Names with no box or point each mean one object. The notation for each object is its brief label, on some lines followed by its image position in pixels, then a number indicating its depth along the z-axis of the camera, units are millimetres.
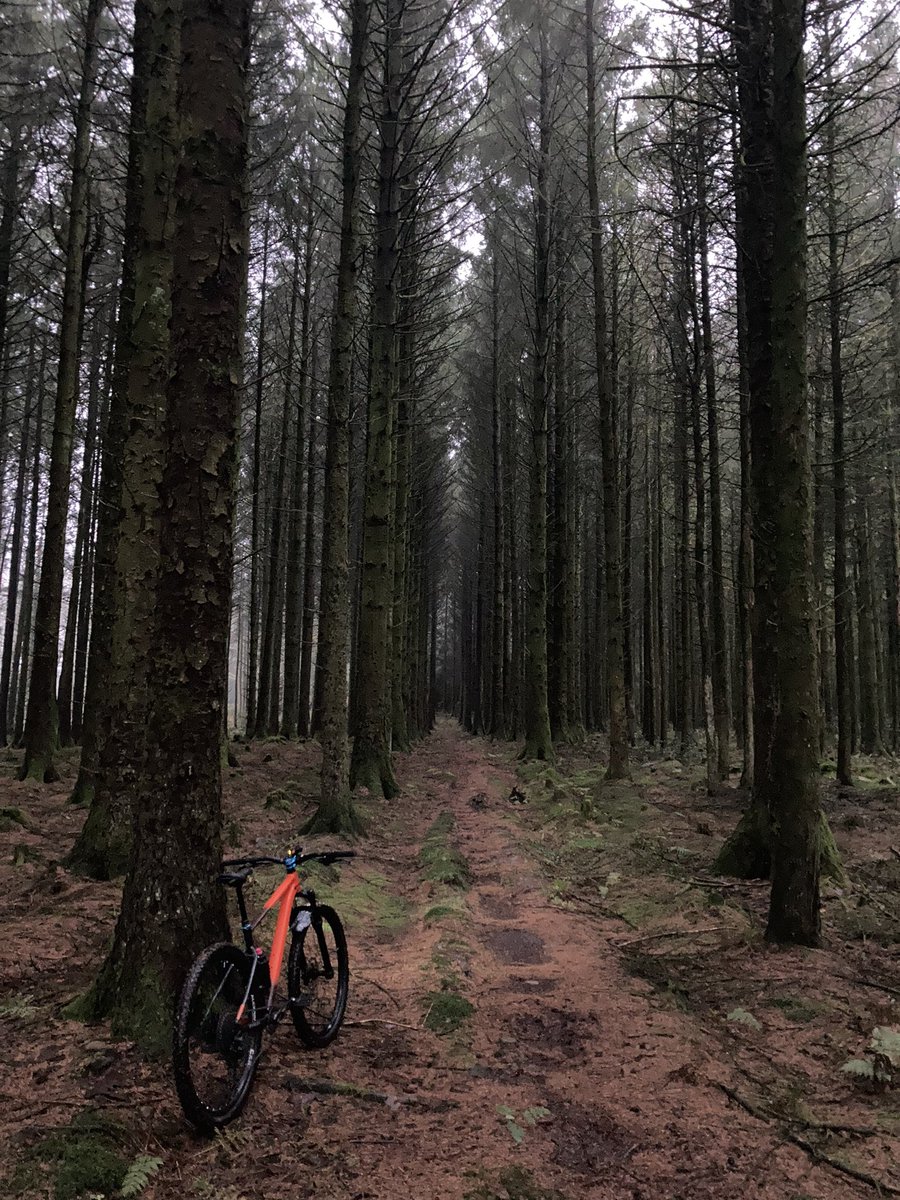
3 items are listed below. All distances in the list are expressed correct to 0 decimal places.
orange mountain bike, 2520
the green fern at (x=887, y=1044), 3323
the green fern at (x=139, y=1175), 2256
